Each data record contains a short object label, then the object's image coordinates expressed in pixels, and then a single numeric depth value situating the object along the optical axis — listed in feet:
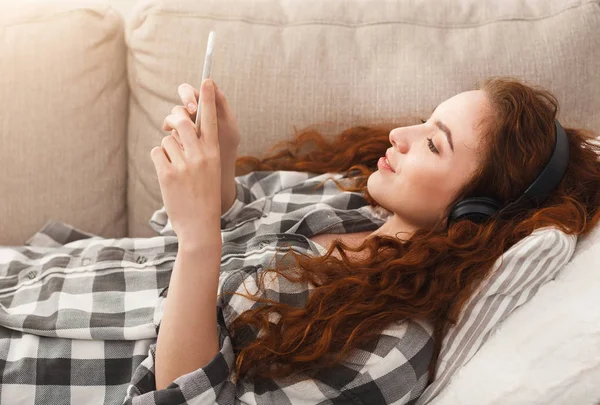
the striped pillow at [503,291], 3.52
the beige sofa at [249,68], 4.82
